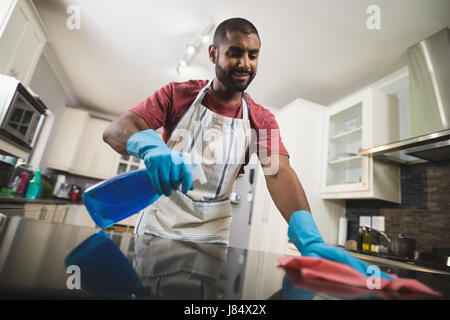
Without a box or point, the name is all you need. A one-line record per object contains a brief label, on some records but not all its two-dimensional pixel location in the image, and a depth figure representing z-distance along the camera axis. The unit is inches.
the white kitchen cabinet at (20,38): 72.3
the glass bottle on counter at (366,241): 82.2
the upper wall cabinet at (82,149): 157.9
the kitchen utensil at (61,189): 159.2
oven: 68.9
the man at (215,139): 30.1
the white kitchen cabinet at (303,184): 98.0
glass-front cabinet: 82.0
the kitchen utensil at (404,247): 68.6
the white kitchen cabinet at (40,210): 91.2
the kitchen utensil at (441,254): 66.9
